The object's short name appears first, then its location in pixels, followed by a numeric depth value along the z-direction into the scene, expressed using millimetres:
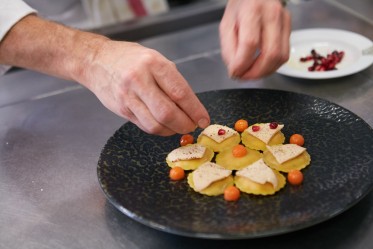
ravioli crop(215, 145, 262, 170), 1032
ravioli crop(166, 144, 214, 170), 1033
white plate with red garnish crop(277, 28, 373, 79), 1351
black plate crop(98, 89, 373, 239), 833
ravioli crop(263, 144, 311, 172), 987
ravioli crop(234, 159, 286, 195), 920
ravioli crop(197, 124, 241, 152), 1092
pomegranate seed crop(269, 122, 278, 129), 1094
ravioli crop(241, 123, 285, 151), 1071
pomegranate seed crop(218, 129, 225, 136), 1098
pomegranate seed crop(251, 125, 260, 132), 1100
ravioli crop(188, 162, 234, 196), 939
